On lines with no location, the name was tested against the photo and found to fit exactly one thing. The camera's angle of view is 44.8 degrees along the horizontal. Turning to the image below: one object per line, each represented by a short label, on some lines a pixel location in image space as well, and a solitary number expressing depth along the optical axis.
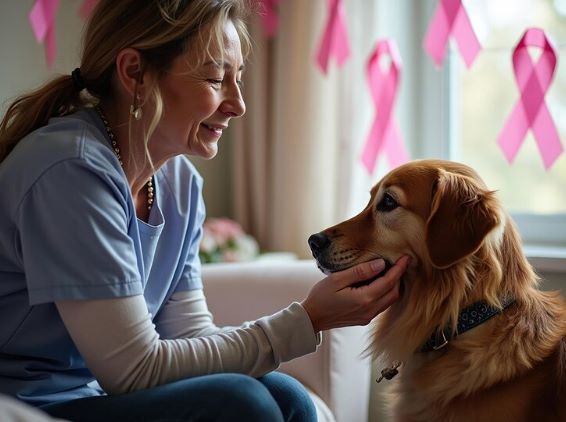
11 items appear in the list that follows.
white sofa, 1.78
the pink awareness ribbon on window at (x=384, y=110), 2.31
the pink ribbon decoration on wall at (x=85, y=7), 2.41
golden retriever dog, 1.27
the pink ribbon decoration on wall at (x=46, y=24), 2.25
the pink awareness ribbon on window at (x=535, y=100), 2.00
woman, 1.18
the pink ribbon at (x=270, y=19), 2.54
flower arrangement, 2.44
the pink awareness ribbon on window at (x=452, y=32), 2.12
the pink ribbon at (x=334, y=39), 2.32
